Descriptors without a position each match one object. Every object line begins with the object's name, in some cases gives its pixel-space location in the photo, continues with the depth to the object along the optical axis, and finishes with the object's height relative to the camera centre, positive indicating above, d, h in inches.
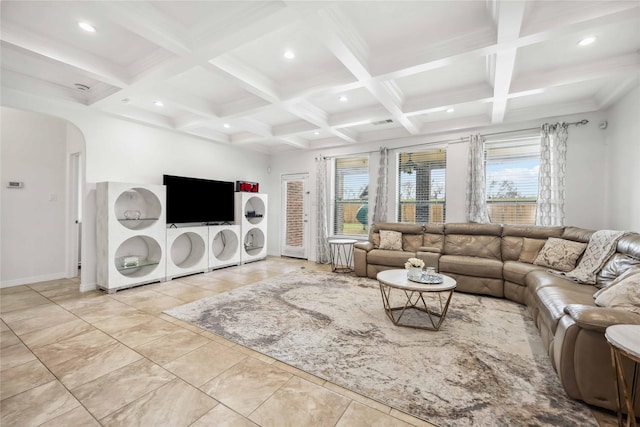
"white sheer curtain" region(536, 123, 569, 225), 154.2 +23.9
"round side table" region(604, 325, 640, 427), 46.4 -23.9
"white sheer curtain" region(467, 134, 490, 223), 176.4 +20.4
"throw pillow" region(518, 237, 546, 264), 149.1 -19.8
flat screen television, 181.0 +10.1
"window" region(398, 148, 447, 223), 196.9 +22.0
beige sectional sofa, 62.7 -27.4
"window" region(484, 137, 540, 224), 169.3 +23.3
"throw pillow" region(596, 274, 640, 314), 70.9 -22.7
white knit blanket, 108.0 -17.5
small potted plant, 111.7 -23.2
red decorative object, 228.7 +24.1
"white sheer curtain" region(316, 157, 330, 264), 236.1 +0.4
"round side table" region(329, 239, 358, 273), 224.8 -37.0
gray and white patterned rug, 63.2 -45.6
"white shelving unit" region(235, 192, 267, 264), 223.1 -8.9
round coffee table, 101.8 -44.3
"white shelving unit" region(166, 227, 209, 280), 181.9 -27.7
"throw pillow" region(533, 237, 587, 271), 128.5 -19.7
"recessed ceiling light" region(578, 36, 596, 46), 95.1 +63.7
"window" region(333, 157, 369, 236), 231.0 +16.1
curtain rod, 151.6 +53.1
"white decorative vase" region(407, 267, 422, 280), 110.2 -25.1
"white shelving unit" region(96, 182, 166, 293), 146.9 -12.5
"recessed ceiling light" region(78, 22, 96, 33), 90.7 +65.0
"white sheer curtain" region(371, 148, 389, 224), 210.5 +21.7
